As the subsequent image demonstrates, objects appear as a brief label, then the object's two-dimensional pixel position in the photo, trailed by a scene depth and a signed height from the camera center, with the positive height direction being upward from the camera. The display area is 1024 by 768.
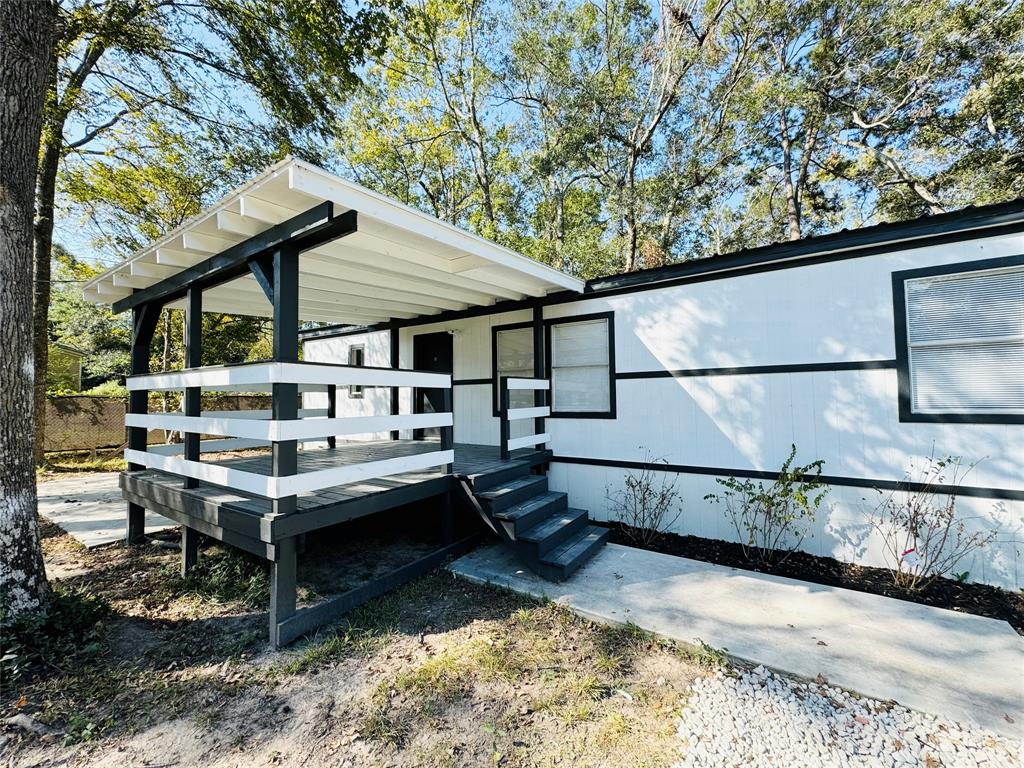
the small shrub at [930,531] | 3.44 -1.21
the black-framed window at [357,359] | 8.45 +0.77
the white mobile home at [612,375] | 2.98 +0.15
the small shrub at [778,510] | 3.92 -1.18
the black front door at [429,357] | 7.12 +0.65
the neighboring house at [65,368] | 16.56 +1.45
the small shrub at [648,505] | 4.67 -1.29
